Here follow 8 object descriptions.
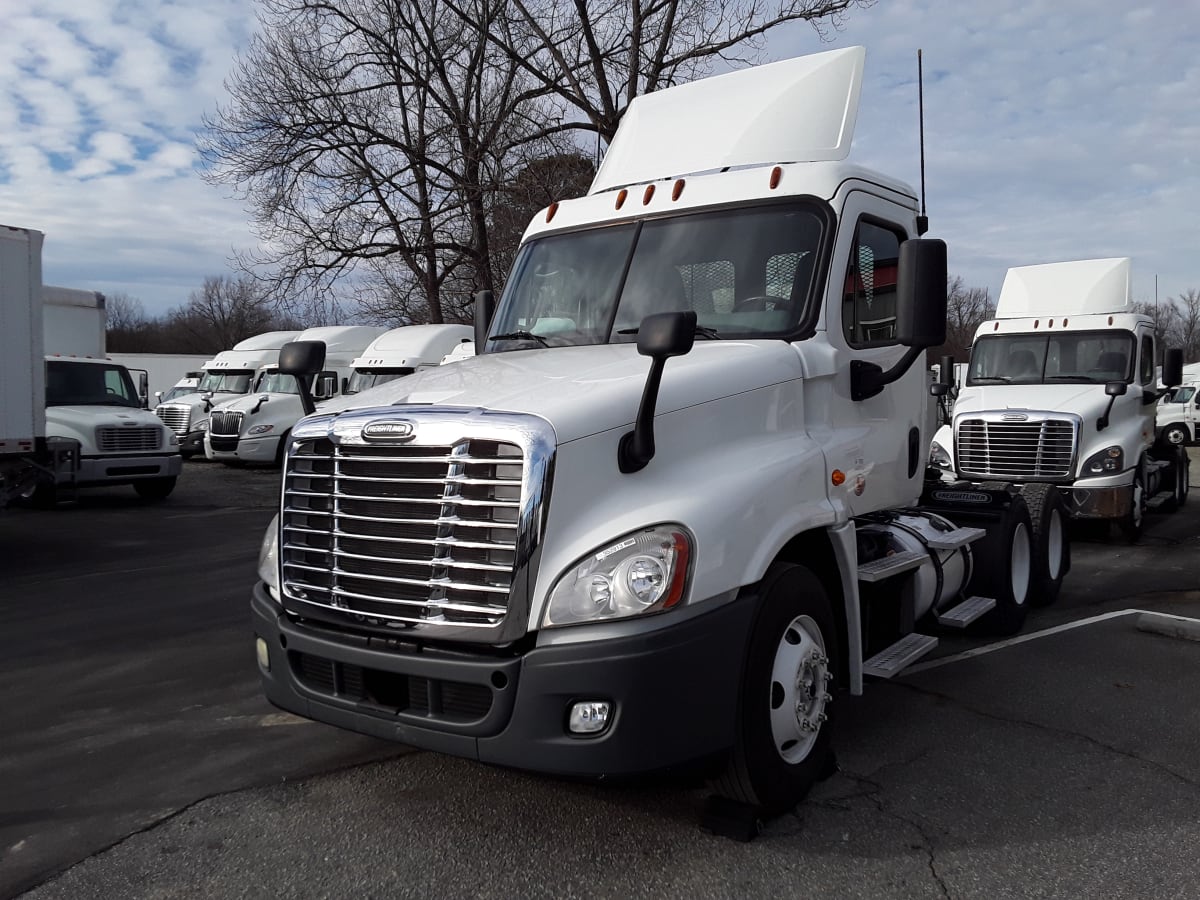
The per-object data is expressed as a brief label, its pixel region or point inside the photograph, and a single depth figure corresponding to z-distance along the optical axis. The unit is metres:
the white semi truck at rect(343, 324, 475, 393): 20.55
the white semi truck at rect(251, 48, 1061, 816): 3.27
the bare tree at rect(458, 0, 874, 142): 21.44
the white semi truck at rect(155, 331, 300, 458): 23.03
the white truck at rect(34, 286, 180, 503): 14.82
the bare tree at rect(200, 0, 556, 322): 22.94
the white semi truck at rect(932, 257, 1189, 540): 10.56
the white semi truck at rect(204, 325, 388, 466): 20.88
